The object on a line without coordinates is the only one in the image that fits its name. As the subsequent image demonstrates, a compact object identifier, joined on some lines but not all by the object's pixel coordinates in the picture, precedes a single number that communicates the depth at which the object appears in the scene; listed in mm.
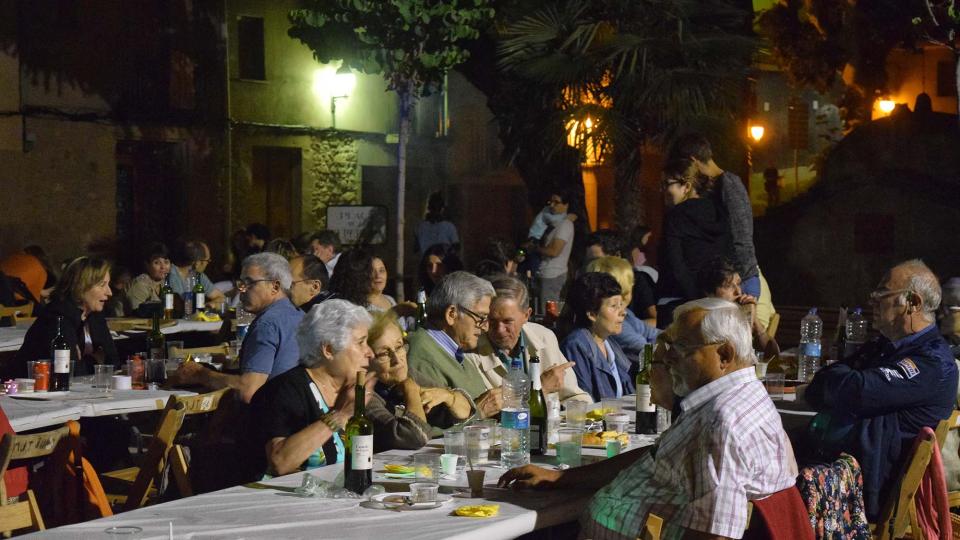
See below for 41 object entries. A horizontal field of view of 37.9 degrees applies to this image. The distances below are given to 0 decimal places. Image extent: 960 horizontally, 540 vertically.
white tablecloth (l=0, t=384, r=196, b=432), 6543
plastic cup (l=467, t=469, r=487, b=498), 4559
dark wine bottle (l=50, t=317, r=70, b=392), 7250
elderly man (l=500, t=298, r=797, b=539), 4012
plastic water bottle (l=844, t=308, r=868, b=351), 9477
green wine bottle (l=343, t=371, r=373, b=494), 4480
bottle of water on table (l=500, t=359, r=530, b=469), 5098
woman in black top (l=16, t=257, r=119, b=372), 7859
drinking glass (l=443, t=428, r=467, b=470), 4980
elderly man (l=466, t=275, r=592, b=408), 6621
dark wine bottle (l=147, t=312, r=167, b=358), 8258
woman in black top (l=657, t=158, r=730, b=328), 8680
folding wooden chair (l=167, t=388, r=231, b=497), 5062
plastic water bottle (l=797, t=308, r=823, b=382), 8070
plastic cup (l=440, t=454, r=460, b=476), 4781
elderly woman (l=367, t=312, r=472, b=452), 5348
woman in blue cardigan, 7402
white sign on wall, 16625
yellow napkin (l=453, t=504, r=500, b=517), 4266
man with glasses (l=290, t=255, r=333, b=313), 8719
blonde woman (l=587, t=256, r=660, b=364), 8641
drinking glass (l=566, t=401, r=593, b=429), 5371
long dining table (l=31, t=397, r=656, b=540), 3998
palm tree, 15883
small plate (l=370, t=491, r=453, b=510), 4340
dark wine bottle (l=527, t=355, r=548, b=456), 5449
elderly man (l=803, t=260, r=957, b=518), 5574
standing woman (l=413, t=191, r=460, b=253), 18531
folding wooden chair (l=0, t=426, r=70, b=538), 4284
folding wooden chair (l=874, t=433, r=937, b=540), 5000
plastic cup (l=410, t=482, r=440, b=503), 4379
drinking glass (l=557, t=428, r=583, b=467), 5211
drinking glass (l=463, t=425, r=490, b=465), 5035
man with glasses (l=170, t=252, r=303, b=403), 7129
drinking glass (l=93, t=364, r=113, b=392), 7379
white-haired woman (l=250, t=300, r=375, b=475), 4836
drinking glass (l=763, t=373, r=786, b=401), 7238
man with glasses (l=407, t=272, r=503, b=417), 6301
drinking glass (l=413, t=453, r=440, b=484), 4637
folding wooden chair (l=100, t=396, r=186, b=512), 5281
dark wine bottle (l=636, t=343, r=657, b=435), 5855
